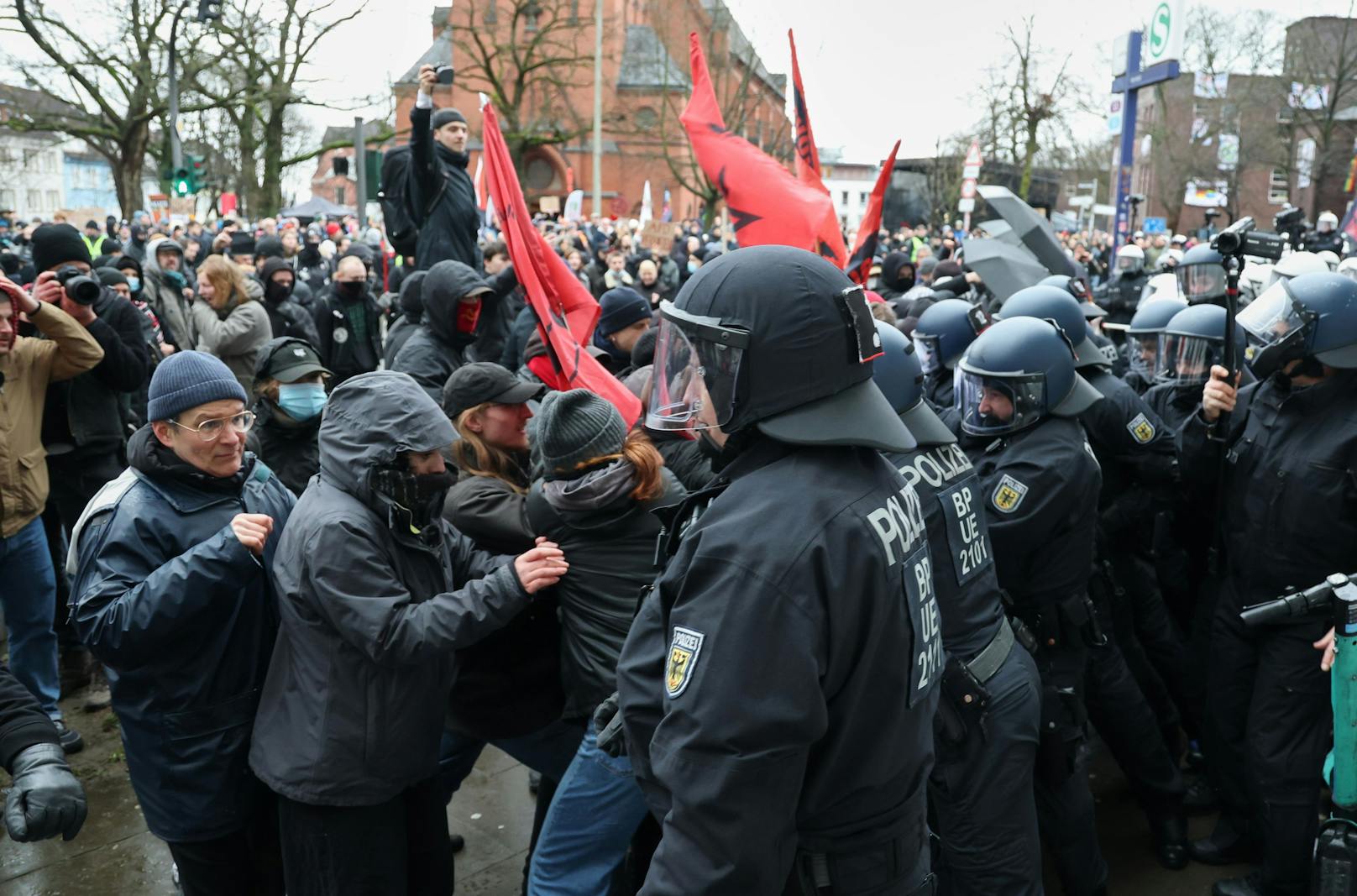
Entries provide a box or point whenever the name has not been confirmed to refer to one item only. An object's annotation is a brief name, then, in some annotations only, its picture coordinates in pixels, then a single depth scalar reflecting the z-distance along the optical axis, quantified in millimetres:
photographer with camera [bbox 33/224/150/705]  5465
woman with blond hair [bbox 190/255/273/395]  7238
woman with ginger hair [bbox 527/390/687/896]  3137
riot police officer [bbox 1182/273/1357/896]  3857
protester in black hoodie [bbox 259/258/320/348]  8719
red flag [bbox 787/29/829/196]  7207
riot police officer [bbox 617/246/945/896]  1870
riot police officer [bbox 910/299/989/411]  5938
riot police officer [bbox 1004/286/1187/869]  4449
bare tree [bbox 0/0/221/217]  29000
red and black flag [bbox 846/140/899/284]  6891
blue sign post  12039
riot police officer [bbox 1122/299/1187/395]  6266
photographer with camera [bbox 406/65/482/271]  7168
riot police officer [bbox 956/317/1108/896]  3840
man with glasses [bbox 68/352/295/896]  2996
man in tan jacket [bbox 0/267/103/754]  4902
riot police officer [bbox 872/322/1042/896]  3230
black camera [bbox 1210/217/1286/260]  4527
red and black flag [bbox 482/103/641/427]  4941
